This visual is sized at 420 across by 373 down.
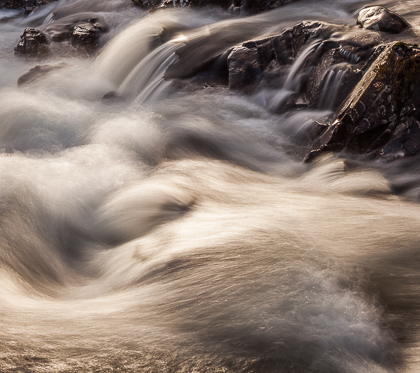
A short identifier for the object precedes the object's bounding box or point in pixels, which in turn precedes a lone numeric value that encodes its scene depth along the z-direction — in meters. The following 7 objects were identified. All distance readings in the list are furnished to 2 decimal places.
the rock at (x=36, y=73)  8.41
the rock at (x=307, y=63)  5.82
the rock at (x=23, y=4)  12.99
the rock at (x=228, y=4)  8.91
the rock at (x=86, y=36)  9.79
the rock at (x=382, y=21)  6.05
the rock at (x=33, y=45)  9.78
